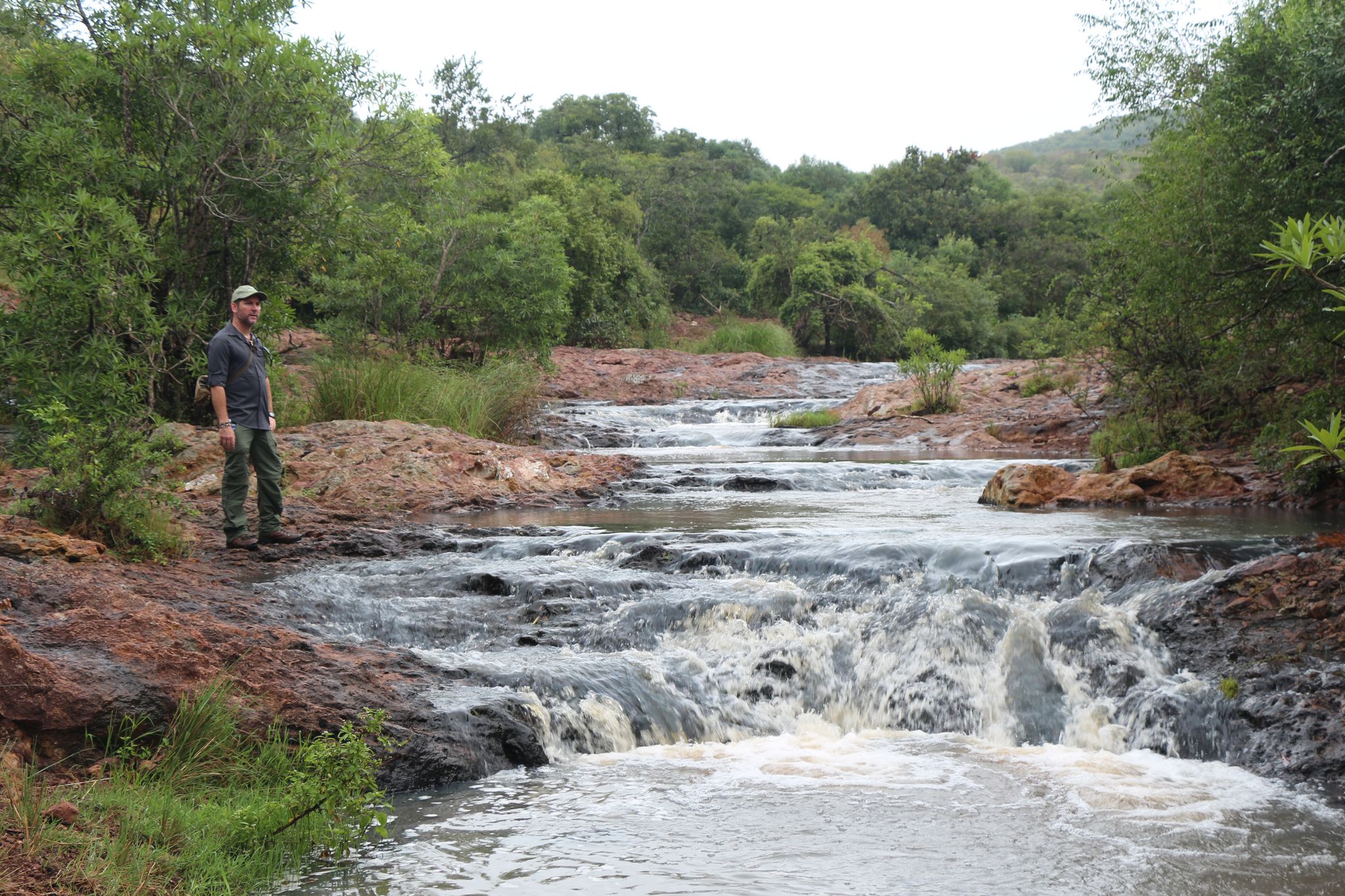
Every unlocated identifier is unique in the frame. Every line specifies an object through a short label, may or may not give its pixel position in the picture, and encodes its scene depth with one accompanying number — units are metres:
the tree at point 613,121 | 57.31
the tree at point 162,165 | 8.83
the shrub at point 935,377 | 19.44
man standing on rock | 7.05
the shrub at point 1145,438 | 12.21
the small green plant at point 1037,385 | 19.52
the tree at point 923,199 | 47.31
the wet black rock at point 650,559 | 7.48
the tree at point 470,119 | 42.19
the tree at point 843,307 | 33.28
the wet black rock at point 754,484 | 12.35
